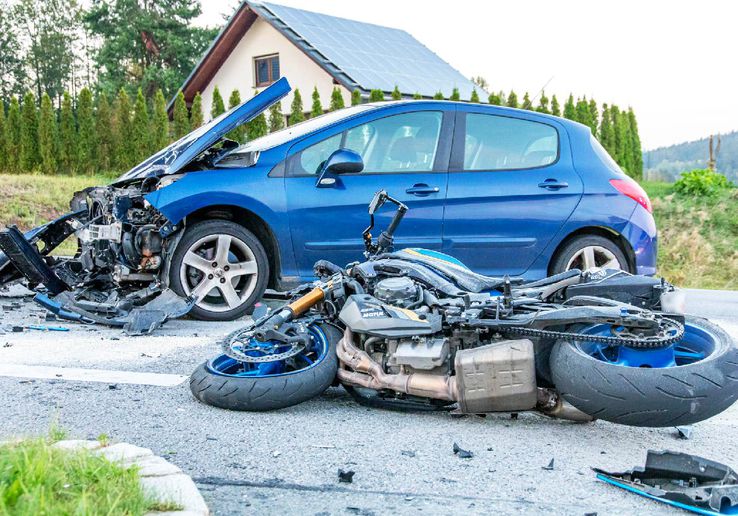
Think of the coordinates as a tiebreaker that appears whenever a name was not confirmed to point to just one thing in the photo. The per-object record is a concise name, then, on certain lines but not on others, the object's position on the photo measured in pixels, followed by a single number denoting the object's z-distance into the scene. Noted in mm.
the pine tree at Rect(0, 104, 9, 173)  21484
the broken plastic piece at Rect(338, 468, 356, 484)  3199
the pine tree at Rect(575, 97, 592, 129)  28062
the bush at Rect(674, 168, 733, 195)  21547
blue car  6688
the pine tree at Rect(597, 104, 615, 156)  29703
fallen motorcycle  3516
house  27328
